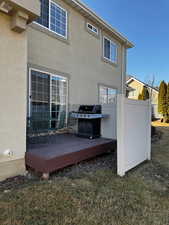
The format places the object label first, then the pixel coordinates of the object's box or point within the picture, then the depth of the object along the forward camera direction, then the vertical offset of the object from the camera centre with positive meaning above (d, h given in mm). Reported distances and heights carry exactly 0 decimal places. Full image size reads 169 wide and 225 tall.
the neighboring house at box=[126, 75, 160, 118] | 25248 +3188
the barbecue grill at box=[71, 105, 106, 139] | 5784 -459
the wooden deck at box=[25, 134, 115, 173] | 3372 -1066
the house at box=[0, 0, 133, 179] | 3240 +1608
